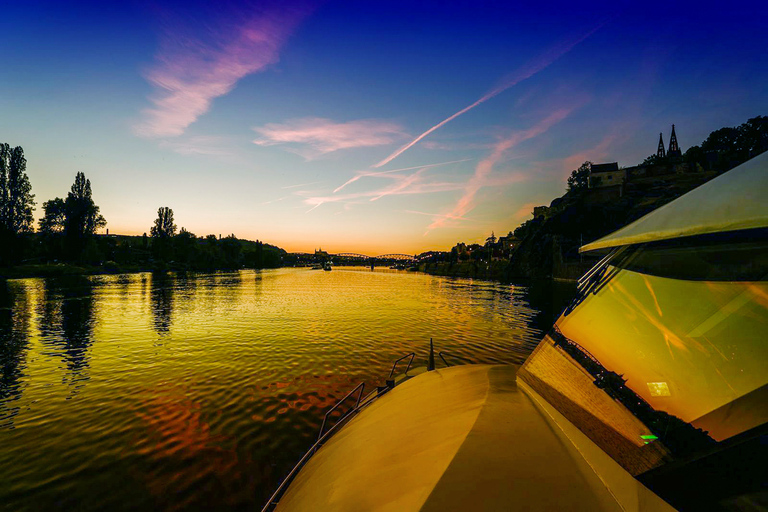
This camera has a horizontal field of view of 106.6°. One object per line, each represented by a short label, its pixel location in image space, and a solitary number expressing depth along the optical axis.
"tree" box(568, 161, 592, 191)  138.25
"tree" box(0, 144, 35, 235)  74.44
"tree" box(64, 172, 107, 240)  87.88
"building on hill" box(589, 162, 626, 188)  95.81
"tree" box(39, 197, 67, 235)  95.19
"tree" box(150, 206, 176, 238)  136.00
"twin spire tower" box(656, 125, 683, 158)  101.81
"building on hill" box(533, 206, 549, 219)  135.40
